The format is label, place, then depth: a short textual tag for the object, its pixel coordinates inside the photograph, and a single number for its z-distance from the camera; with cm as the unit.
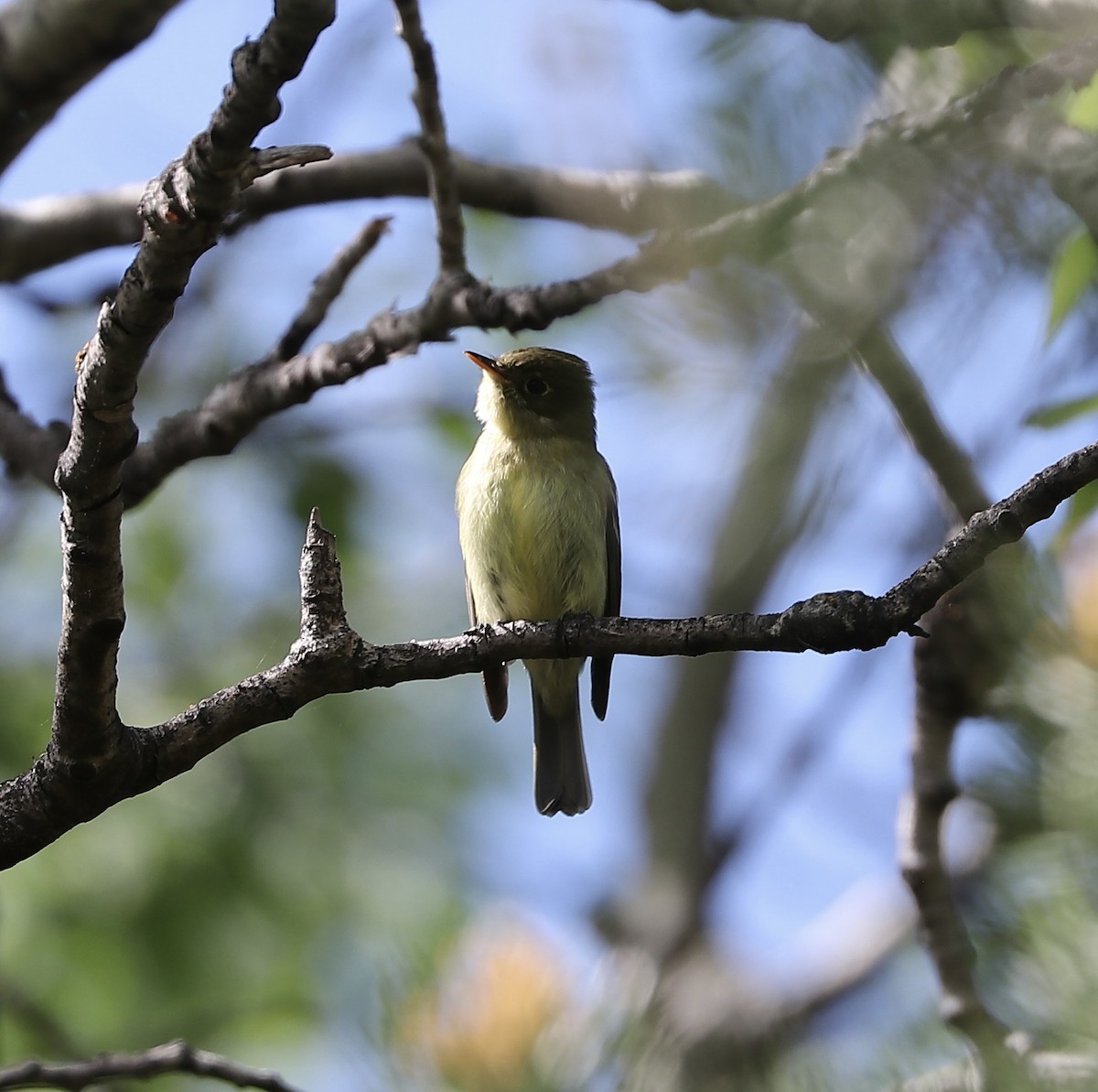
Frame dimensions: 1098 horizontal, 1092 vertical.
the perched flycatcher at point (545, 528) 1126
